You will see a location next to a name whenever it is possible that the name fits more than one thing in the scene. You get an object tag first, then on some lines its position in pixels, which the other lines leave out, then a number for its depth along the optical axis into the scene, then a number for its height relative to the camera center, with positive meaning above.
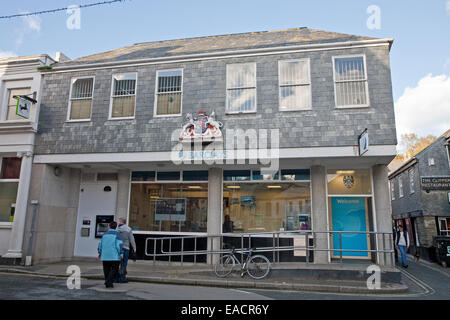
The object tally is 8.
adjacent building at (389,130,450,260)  19.53 +2.05
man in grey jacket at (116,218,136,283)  9.60 -0.47
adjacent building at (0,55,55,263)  13.02 +3.27
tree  39.36 +9.94
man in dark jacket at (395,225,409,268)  14.13 -0.59
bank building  11.75 +2.81
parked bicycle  10.13 -1.12
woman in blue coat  8.55 -0.67
